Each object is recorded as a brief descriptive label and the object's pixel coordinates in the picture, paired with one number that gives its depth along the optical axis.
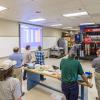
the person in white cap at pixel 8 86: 1.81
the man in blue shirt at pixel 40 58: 5.85
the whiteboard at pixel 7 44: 7.49
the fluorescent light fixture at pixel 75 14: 5.98
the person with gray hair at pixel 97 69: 3.48
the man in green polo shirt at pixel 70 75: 2.70
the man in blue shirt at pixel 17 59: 4.28
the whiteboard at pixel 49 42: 12.04
